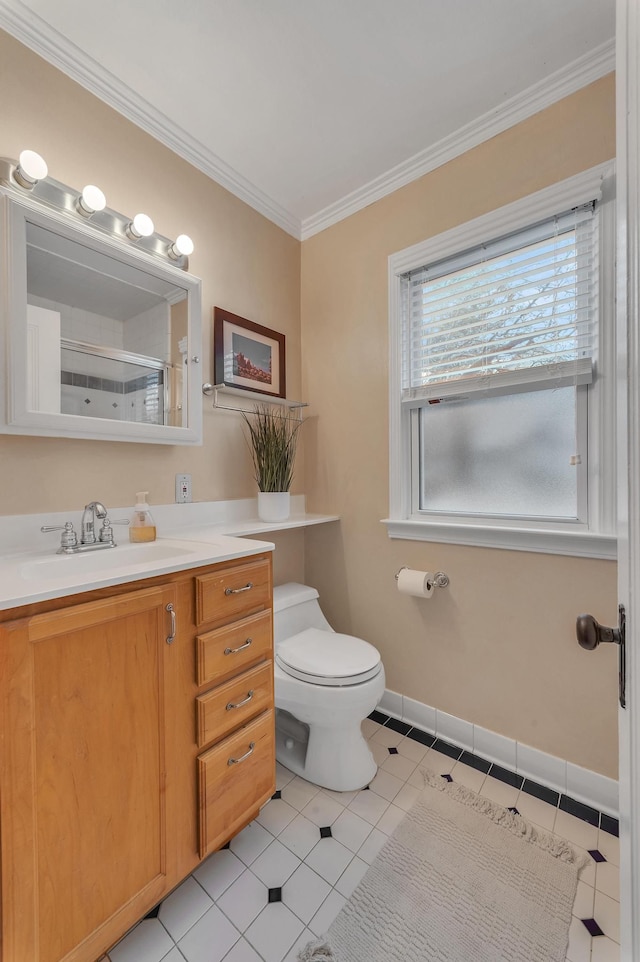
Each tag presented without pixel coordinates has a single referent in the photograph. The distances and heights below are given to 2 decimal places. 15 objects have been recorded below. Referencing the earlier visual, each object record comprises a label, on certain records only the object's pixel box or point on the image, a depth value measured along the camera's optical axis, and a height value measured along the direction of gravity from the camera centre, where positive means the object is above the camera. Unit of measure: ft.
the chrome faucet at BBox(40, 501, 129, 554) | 4.08 -0.55
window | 4.62 +1.29
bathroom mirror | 3.91 +1.65
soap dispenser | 4.65 -0.51
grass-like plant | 6.21 +0.46
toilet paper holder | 5.72 -1.43
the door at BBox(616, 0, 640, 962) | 1.61 +0.23
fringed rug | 3.28 -3.78
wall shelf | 5.82 +1.31
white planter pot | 6.14 -0.38
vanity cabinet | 2.54 -2.05
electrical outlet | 5.46 -0.11
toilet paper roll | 5.65 -1.47
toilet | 4.70 -2.62
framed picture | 5.97 +1.97
